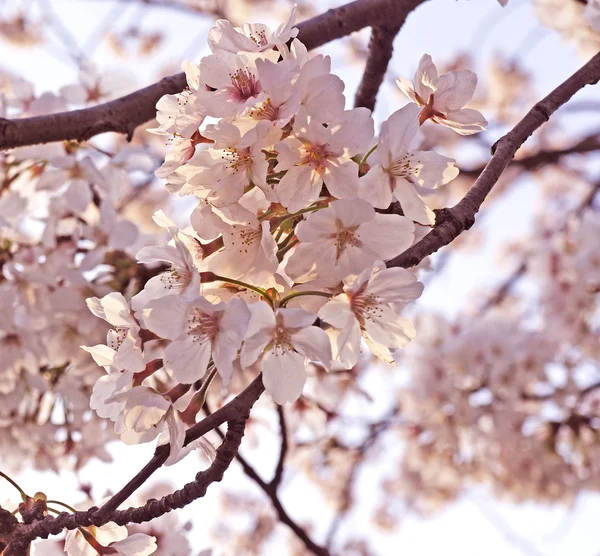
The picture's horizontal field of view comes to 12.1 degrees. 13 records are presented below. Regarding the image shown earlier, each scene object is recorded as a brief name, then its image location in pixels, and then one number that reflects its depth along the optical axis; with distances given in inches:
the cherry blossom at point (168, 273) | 34.1
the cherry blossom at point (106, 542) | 34.9
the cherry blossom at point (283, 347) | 33.2
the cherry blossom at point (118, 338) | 33.8
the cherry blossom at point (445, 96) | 35.4
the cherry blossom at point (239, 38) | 34.4
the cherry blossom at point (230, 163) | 33.7
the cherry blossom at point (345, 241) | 33.6
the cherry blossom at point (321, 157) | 33.9
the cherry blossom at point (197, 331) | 33.2
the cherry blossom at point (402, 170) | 34.2
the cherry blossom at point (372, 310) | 33.6
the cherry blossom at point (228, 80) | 34.0
